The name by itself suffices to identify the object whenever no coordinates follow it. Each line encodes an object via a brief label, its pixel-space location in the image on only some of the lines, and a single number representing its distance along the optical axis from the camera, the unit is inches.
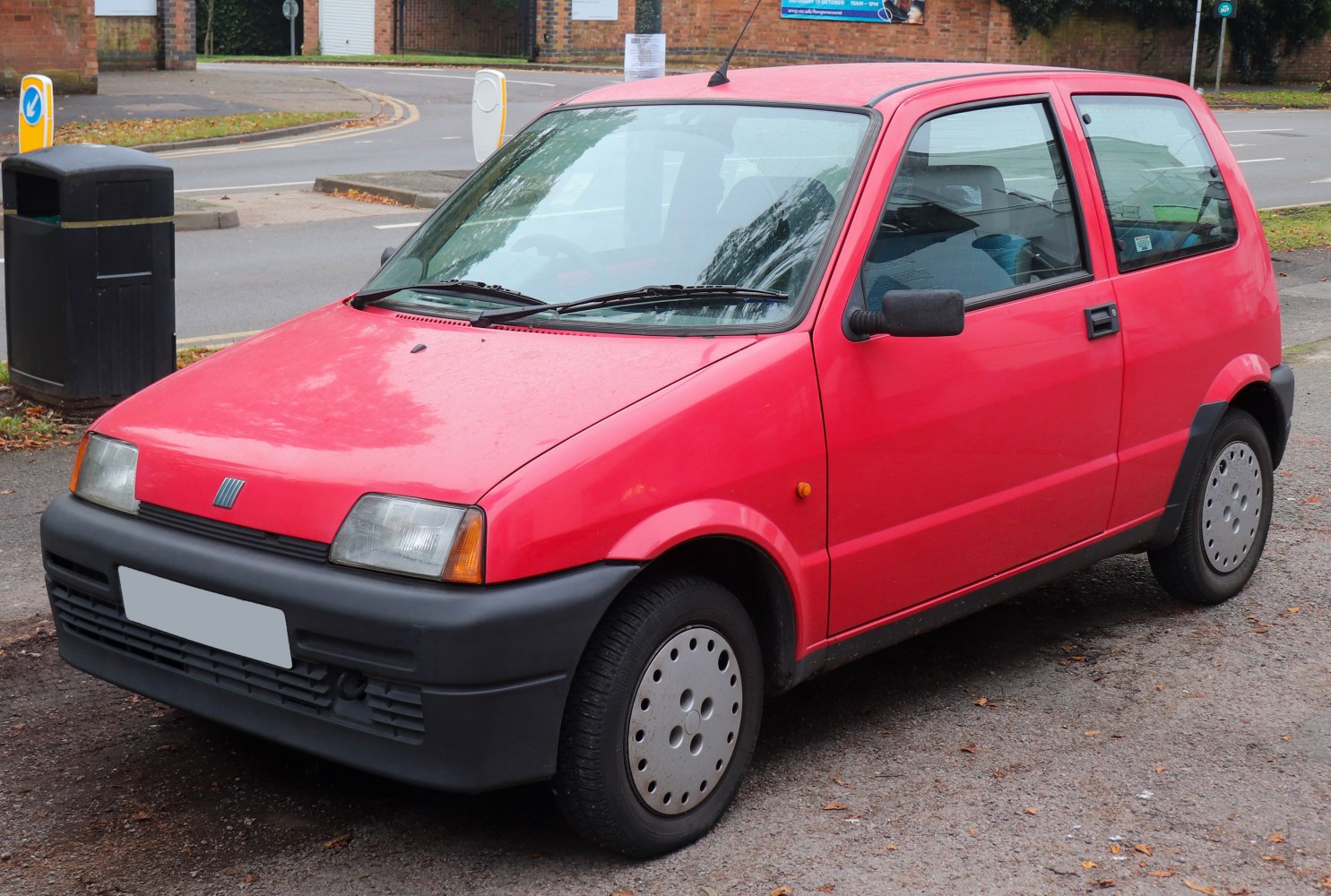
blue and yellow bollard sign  482.3
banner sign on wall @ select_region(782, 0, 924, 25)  1657.2
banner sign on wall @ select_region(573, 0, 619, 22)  1720.0
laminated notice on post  479.5
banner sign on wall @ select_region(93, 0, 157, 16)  1162.0
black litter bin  272.5
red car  123.6
